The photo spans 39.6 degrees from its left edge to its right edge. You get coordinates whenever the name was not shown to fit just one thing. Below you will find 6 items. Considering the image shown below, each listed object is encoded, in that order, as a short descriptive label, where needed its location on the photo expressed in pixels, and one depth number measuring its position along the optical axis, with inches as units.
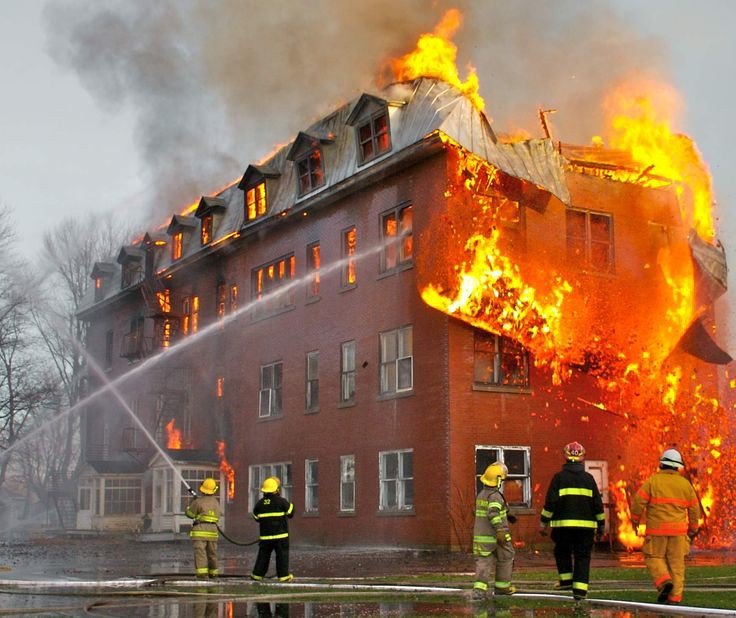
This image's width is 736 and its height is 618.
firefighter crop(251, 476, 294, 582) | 571.9
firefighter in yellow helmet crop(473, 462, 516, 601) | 459.8
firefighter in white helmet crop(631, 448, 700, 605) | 417.3
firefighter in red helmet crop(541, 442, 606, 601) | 439.8
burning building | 984.3
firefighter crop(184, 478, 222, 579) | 611.9
